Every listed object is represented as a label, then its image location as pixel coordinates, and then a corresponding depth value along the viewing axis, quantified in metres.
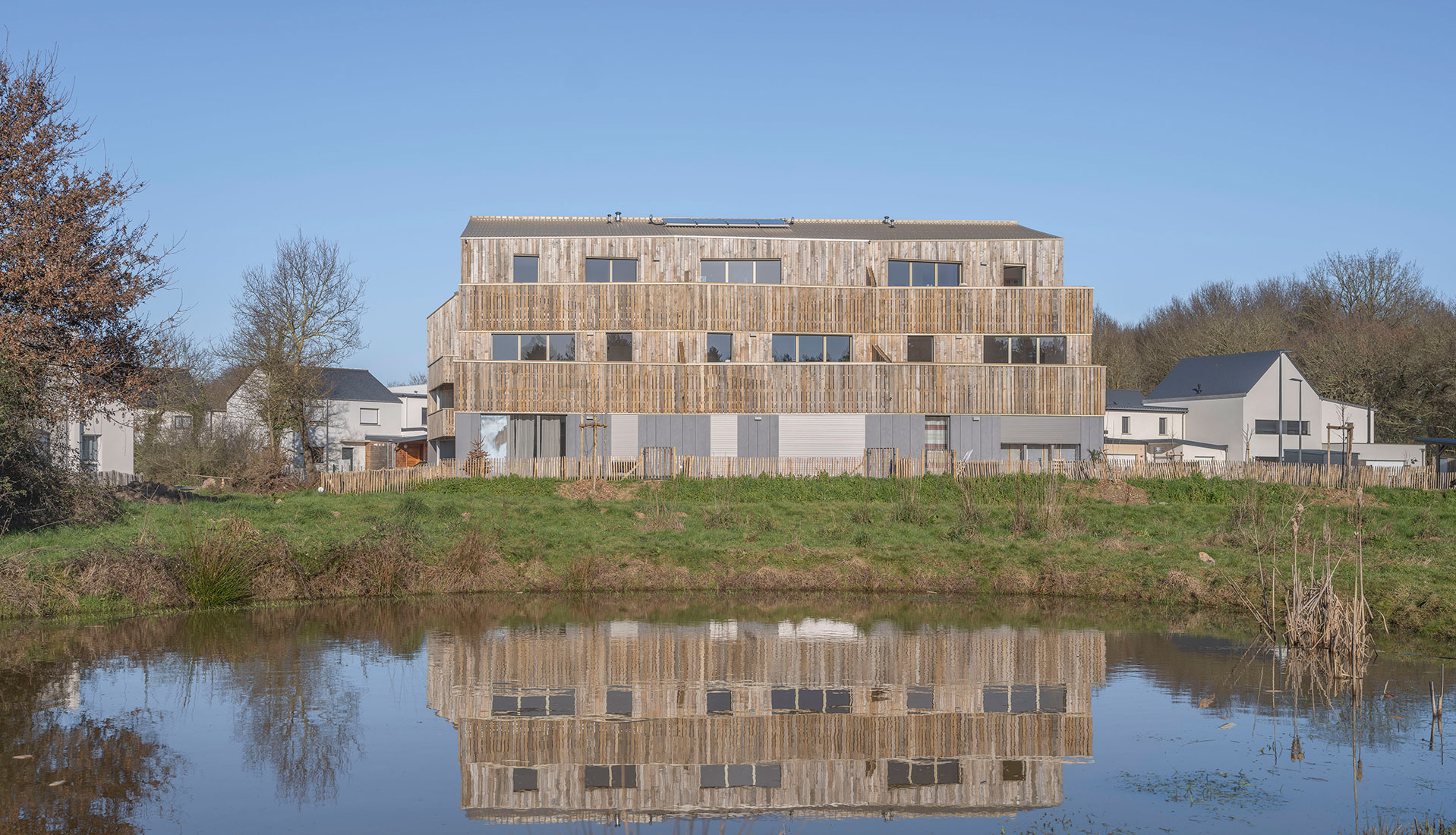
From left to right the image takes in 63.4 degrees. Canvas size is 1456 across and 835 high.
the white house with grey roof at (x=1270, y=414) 63.69
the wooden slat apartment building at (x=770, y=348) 43.09
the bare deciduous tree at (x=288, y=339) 53.62
